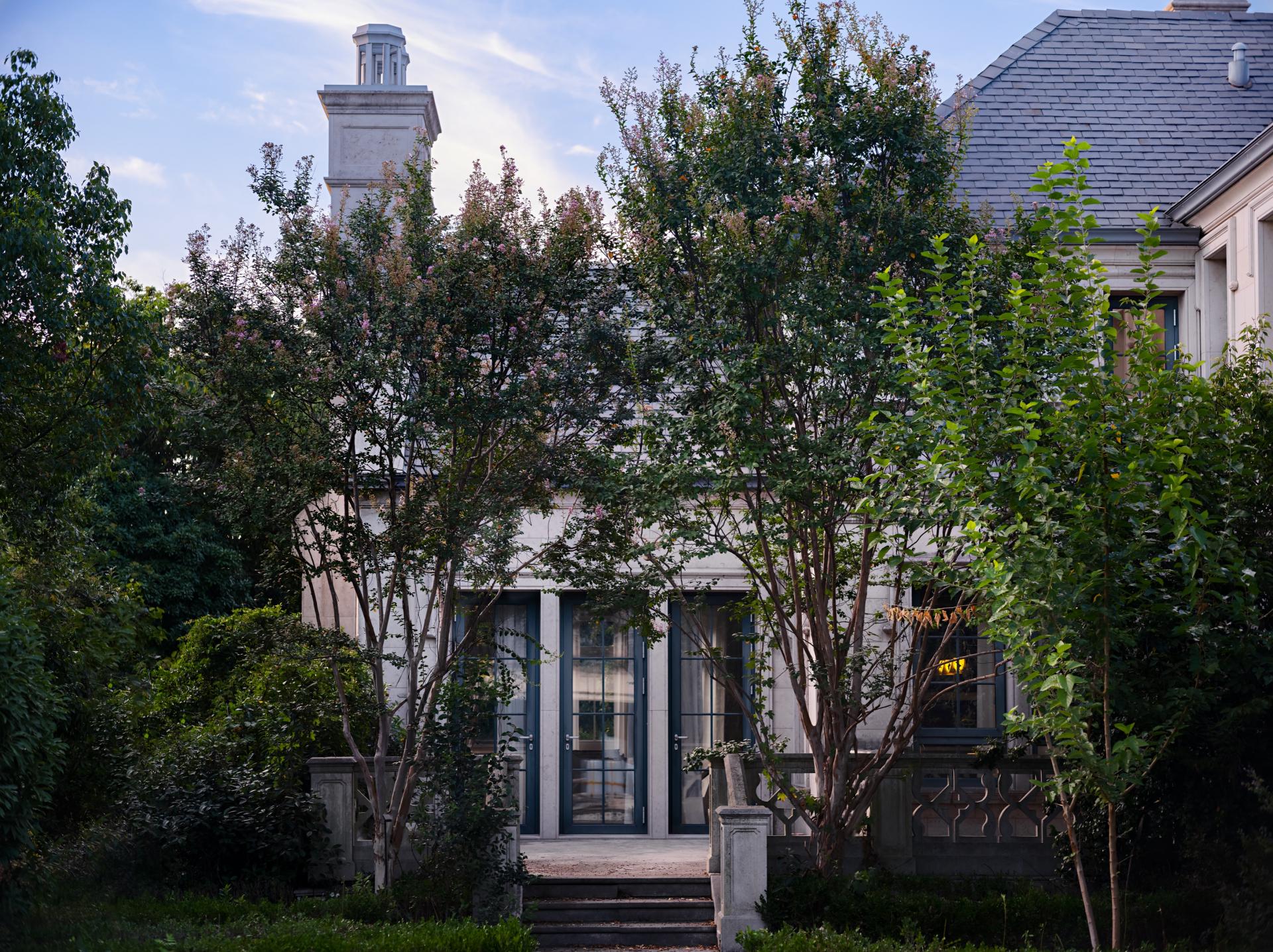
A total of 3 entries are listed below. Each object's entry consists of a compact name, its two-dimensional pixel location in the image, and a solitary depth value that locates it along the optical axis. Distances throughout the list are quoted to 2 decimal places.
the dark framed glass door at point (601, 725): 14.55
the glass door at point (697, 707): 14.62
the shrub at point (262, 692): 10.73
